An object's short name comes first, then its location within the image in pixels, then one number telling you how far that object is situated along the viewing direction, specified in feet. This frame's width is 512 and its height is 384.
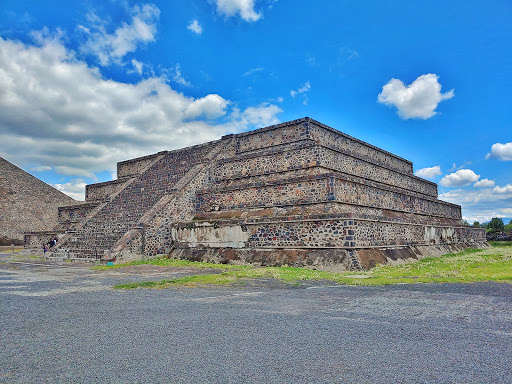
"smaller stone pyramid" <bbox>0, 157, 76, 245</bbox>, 135.64
